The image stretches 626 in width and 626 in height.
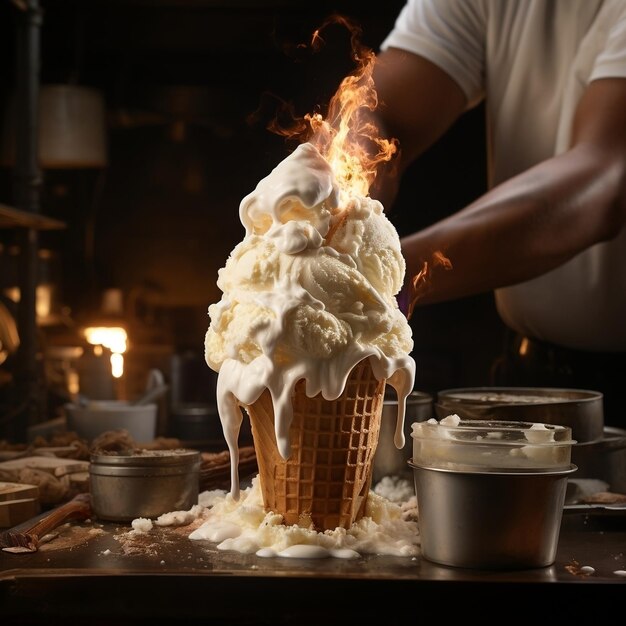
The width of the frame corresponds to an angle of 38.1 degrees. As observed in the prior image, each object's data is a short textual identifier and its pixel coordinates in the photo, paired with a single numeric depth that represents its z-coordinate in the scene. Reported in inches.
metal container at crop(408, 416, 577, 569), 55.5
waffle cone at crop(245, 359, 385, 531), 63.7
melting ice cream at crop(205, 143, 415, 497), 61.3
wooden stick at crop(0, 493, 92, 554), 60.1
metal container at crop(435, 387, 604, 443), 72.4
